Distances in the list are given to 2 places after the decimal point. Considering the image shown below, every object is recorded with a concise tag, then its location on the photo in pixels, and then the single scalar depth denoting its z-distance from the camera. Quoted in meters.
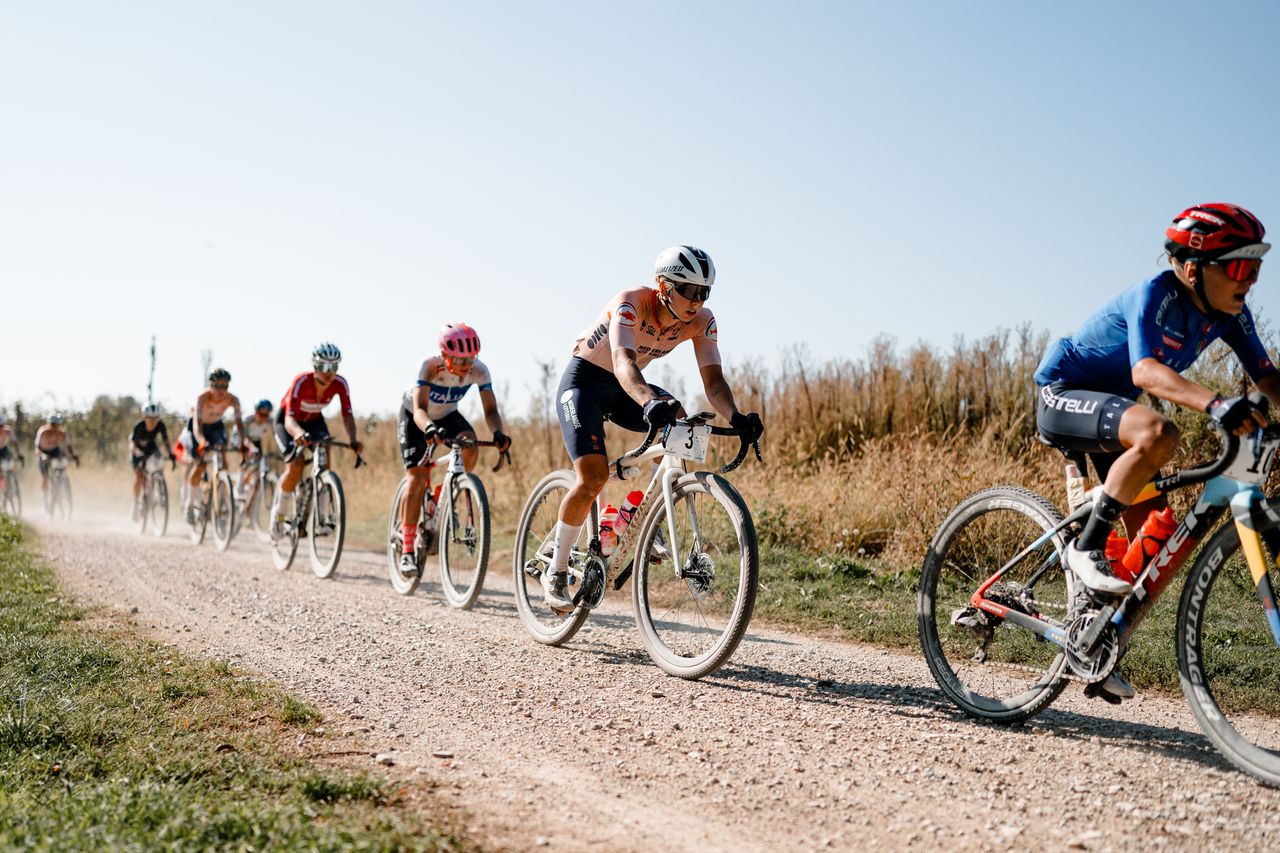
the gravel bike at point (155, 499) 18.00
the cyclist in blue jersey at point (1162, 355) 3.93
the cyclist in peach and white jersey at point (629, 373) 5.65
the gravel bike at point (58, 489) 23.06
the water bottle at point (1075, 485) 4.61
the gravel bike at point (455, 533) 8.55
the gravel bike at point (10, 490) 23.44
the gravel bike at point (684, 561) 5.38
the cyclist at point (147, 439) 18.36
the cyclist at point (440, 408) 9.06
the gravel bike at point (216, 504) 14.59
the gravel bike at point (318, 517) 10.96
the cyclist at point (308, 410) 11.64
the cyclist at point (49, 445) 23.02
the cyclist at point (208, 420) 15.48
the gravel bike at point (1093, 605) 3.85
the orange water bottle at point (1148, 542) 4.13
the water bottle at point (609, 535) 6.30
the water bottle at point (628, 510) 6.23
